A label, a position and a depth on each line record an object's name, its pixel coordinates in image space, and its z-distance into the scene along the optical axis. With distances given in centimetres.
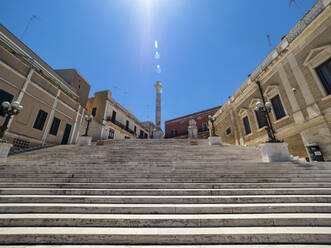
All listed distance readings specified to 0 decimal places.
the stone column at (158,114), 2012
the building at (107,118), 2011
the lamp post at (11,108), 713
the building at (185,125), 2830
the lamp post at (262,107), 735
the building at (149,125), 3698
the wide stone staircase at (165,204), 223
